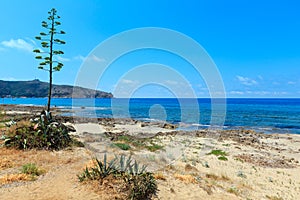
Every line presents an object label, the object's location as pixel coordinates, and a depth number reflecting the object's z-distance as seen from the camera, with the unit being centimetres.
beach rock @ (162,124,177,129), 2722
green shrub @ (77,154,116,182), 525
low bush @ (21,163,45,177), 565
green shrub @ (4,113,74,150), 830
